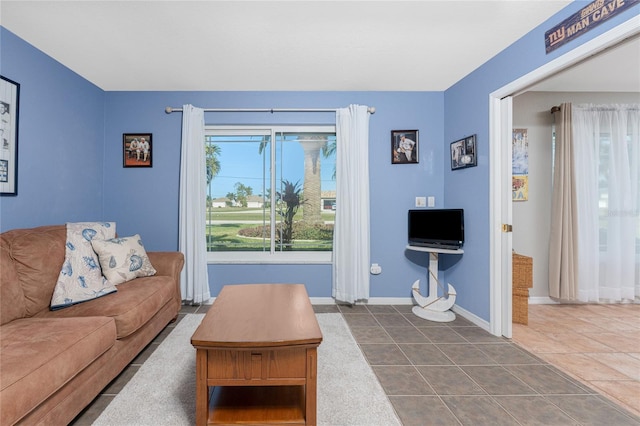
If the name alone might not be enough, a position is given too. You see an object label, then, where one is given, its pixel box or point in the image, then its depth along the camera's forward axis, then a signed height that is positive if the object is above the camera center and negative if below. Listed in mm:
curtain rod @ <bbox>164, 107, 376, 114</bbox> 3240 +1295
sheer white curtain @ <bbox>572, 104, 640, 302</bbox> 3209 +231
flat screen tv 2811 -123
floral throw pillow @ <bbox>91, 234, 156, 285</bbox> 2256 -389
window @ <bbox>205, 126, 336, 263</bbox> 3441 +331
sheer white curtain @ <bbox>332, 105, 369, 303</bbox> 3203 +173
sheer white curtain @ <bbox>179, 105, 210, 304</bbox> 3139 +75
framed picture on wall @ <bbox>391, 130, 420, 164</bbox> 3332 +880
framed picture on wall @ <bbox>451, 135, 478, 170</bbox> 2768 +698
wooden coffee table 1271 -746
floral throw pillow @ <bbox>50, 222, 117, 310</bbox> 1889 -448
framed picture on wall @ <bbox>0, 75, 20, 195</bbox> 2109 +647
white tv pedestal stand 2879 -941
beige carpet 1464 -1103
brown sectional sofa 1155 -654
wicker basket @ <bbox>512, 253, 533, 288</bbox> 2707 -551
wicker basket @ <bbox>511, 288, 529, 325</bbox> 2721 -897
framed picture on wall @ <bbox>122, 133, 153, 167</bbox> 3254 +792
